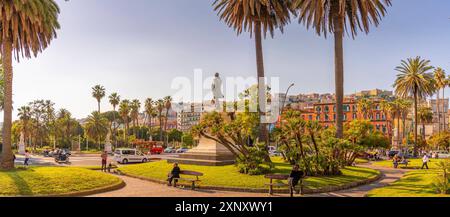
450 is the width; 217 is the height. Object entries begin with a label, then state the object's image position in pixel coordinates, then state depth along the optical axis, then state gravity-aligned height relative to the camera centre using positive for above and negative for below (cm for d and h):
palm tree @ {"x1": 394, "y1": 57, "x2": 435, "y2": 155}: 5484 +668
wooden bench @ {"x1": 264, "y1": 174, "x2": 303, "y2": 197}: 1632 -278
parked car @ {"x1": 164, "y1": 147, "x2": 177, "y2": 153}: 7378 -543
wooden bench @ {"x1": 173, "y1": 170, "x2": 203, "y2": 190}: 1775 -278
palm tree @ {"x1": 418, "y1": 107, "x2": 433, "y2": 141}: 8862 +224
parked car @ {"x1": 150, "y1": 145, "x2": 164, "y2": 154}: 6438 -460
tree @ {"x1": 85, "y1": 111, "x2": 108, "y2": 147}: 8338 -59
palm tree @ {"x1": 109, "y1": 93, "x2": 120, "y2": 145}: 8944 +611
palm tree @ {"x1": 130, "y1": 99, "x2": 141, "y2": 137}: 9338 +452
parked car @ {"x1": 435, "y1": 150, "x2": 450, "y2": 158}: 5854 -513
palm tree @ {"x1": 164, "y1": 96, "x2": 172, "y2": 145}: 9938 +623
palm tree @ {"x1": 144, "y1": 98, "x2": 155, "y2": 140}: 9631 +494
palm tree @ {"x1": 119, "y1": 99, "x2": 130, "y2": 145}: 8811 +379
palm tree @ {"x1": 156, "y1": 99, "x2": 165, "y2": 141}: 9794 +531
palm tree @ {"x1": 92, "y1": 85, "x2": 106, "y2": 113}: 8570 +753
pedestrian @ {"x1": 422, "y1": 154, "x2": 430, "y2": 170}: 3081 -307
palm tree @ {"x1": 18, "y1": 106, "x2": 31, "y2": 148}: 8231 +154
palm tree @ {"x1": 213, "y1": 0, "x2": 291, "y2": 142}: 2767 +861
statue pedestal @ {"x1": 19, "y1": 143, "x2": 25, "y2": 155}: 5959 -407
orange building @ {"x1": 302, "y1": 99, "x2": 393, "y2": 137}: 10206 +296
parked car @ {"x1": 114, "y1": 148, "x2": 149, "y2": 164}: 3641 -330
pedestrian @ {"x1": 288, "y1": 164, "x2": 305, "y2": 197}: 1537 -230
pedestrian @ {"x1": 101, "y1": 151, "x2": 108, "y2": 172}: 2723 -270
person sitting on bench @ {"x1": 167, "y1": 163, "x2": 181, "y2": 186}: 1862 -254
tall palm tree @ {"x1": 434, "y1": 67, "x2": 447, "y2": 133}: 7162 +930
